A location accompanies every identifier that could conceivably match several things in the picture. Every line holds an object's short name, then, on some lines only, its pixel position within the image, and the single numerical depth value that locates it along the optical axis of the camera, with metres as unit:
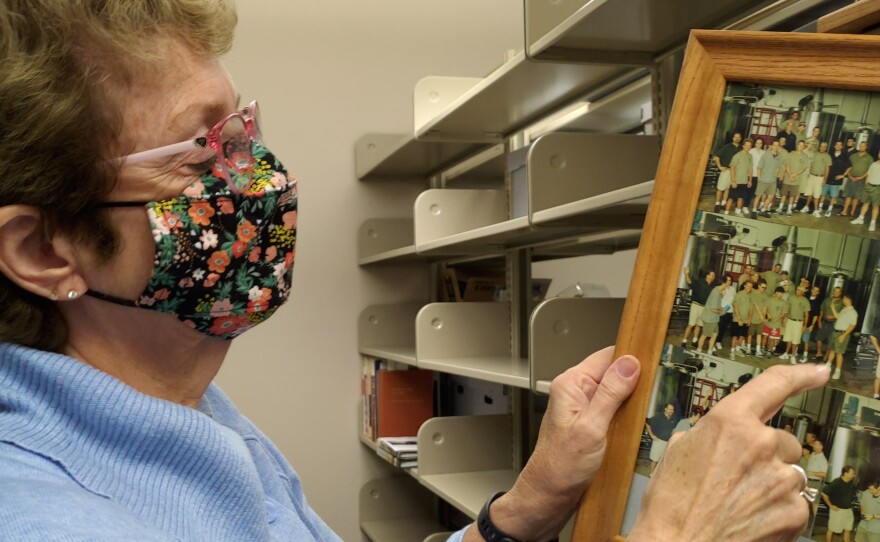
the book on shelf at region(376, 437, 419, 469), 3.20
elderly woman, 0.80
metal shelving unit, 1.90
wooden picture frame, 0.82
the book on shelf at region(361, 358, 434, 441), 3.54
